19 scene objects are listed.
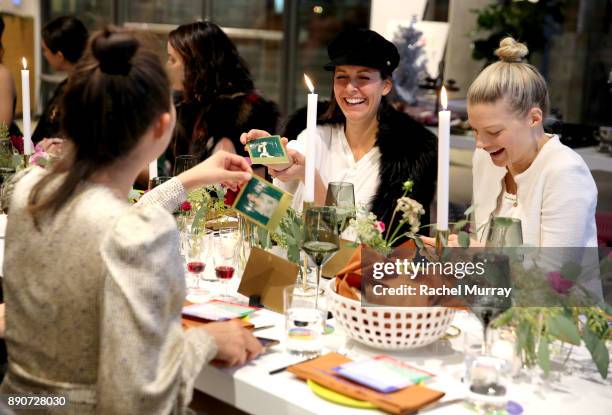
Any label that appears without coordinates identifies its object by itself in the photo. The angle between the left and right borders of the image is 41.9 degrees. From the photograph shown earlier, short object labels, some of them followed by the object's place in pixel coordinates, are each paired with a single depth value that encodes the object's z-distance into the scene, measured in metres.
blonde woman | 2.36
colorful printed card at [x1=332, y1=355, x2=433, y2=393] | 1.48
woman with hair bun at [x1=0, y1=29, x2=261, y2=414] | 1.35
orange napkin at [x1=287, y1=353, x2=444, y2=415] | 1.41
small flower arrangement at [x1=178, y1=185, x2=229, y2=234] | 2.29
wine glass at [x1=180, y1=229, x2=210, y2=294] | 2.08
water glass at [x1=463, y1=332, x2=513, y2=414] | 1.44
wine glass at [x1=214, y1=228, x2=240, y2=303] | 2.04
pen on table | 1.57
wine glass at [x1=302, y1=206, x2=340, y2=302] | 1.85
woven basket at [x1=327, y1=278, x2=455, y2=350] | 1.63
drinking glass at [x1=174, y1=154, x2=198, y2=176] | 2.69
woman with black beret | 2.92
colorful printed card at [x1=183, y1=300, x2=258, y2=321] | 1.78
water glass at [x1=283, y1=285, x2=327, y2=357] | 1.66
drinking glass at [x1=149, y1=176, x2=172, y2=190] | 2.44
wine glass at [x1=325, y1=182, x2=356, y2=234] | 2.12
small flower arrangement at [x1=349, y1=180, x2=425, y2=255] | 1.83
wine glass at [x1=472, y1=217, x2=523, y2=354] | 1.57
